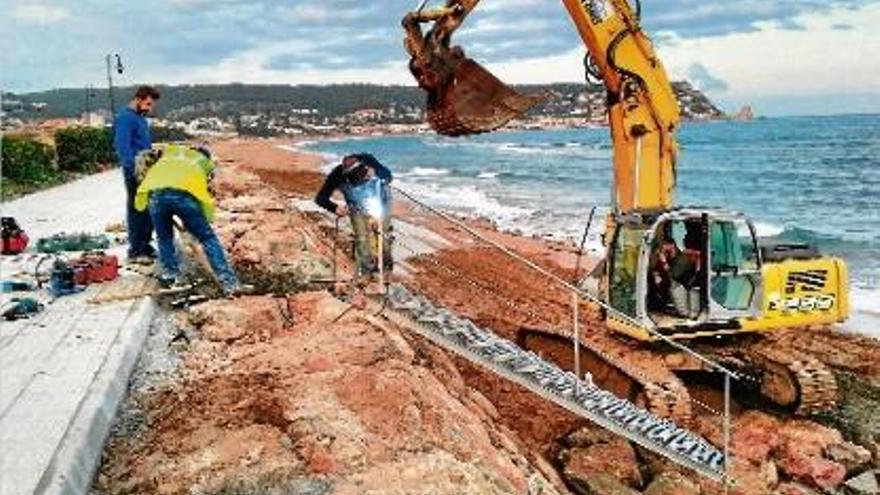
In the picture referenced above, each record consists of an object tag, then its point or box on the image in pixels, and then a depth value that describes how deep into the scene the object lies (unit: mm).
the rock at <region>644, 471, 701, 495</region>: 8070
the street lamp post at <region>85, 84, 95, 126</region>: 55100
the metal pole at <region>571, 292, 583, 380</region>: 8438
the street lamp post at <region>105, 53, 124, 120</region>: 36562
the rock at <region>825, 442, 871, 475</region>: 9312
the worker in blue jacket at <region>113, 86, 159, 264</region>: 10211
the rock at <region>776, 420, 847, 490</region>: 9023
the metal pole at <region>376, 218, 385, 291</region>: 7880
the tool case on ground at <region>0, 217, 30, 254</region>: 11648
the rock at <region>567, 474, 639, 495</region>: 7734
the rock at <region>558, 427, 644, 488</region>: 8125
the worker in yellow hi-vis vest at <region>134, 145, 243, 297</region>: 8719
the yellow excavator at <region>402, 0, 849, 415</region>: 9875
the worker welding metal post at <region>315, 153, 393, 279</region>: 9133
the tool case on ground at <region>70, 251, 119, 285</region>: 9578
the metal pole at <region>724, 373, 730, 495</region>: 7797
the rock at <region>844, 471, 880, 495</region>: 8820
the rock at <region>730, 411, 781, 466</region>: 9547
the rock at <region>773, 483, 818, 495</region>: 8789
